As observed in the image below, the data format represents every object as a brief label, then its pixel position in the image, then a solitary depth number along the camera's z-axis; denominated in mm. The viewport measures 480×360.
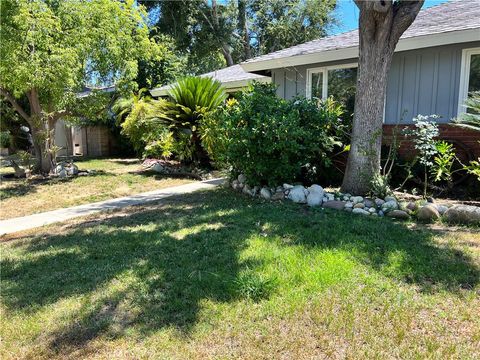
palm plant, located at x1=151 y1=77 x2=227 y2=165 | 10422
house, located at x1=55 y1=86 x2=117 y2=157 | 17500
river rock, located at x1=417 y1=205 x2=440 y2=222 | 5324
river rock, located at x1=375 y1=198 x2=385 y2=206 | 5926
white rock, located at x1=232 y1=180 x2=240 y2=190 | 7895
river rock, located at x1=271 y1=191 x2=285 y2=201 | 6777
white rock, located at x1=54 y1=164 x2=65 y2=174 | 10885
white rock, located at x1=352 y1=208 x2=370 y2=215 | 5751
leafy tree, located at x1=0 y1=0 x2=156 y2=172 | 8445
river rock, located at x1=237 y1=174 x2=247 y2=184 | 7617
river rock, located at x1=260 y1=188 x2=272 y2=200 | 6914
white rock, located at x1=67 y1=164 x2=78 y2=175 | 10922
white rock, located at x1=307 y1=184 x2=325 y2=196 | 6473
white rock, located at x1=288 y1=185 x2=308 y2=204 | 6504
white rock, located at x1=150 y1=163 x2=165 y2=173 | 11769
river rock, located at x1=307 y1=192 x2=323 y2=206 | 6293
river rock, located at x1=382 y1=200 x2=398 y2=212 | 5728
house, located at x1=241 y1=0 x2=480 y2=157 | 7355
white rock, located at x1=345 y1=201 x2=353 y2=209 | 5965
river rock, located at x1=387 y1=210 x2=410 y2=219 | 5492
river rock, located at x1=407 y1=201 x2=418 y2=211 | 5629
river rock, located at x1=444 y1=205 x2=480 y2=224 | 5109
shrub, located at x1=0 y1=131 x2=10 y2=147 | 17970
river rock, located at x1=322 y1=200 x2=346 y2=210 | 6039
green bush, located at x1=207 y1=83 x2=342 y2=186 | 6613
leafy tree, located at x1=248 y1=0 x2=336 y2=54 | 26469
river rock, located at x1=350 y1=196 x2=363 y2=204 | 6079
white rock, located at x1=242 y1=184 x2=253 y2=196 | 7326
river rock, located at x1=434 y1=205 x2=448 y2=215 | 5418
